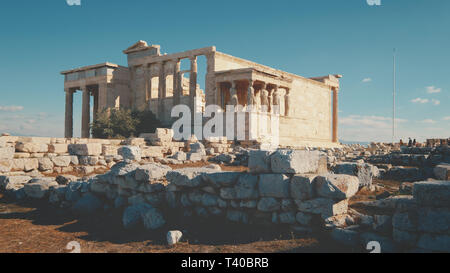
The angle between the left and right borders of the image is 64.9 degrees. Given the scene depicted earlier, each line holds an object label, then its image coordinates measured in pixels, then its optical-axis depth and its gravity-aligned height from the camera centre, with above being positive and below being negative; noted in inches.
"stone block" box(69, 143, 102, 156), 485.7 -12.5
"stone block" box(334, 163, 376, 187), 288.8 -24.9
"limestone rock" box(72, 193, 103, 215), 279.3 -51.9
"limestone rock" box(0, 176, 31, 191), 349.1 -43.0
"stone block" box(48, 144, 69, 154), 481.1 -11.4
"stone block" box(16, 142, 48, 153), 454.9 -9.6
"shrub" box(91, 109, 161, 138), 955.3 +41.5
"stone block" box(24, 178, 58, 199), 324.5 -44.7
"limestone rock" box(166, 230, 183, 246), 205.2 -56.3
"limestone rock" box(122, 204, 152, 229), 240.5 -51.7
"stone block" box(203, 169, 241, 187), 236.8 -25.5
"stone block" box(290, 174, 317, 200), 208.4 -27.0
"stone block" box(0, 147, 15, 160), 406.6 -15.5
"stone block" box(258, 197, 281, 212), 219.6 -39.6
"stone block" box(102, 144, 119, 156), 520.1 -14.7
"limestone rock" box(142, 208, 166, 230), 235.0 -53.1
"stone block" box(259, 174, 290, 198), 216.4 -27.4
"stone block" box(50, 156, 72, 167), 448.7 -26.2
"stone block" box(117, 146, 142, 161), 421.7 -14.1
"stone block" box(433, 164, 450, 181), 323.0 -28.2
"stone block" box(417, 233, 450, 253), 158.9 -45.7
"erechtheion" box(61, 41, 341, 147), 1022.4 +171.6
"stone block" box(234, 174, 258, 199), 228.2 -29.9
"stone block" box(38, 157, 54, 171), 432.5 -29.7
